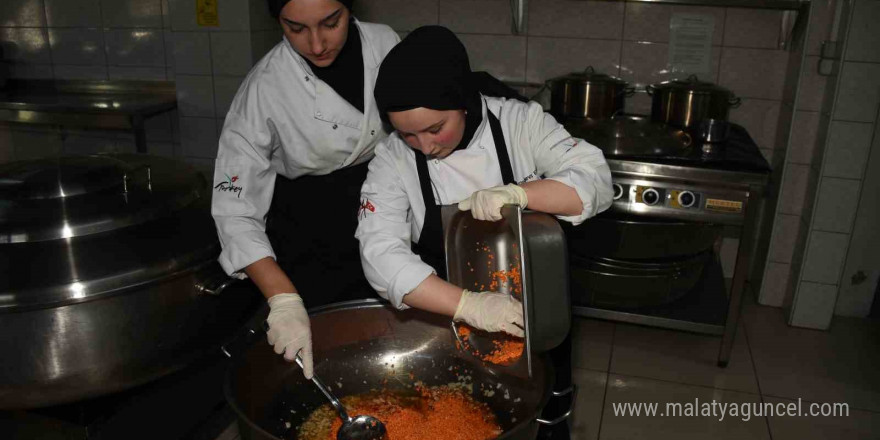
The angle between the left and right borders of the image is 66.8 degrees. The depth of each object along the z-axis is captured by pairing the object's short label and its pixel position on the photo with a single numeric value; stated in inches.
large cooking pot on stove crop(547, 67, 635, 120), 99.2
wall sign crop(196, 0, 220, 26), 108.8
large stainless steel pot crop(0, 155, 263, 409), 48.1
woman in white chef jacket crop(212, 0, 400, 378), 51.3
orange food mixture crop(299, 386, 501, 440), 45.9
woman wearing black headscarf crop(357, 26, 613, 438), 44.9
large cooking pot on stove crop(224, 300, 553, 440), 47.2
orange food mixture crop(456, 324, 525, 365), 47.5
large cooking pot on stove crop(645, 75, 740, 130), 95.5
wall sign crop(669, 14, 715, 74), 105.7
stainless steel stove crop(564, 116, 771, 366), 85.9
